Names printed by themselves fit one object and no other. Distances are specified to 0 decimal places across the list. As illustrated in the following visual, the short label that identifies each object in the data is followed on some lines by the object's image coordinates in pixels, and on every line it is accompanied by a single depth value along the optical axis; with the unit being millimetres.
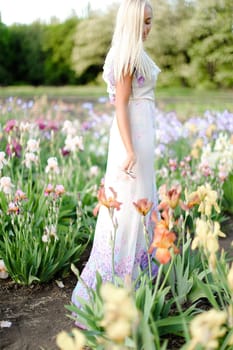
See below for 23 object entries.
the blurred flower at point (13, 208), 4995
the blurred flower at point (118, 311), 1928
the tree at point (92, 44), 54535
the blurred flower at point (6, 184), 5394
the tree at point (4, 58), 59633
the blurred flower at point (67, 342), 2221
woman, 4232
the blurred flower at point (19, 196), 4976
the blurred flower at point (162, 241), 3074
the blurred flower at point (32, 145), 6070
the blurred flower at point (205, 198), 3757
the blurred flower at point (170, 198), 3582
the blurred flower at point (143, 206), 3553
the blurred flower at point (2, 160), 5111
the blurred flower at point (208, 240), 2943
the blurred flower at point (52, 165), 5758
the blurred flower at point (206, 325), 2070
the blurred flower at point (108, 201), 3669
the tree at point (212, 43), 41635
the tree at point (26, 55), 61435
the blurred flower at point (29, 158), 6125
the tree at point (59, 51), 62620
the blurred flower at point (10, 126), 6766
